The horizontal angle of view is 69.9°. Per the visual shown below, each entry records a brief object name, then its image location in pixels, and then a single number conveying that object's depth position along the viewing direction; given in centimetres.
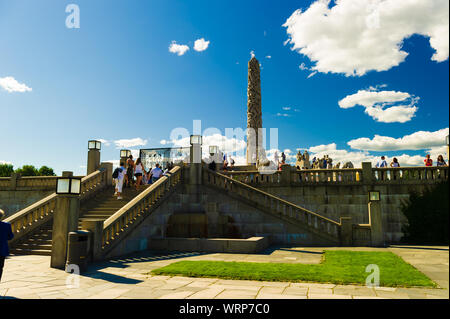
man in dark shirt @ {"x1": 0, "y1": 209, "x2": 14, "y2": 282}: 663
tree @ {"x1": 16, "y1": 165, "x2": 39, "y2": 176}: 7244
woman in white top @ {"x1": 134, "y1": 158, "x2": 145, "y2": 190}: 1827
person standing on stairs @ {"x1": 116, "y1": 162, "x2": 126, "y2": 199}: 1688
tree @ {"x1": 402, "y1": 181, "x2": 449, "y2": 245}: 1590
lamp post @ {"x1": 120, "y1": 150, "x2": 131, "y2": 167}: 2348
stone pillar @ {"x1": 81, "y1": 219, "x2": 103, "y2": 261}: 1092
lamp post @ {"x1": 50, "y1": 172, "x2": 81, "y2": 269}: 997
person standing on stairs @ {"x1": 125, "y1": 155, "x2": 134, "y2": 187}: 1930
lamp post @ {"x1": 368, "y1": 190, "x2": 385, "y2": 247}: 1502
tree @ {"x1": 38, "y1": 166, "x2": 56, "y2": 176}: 7531
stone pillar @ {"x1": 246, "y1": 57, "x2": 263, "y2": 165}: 4334
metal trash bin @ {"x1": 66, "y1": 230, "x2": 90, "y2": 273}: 923
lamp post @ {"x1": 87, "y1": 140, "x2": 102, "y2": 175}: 2059
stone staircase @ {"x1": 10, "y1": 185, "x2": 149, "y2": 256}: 1274
